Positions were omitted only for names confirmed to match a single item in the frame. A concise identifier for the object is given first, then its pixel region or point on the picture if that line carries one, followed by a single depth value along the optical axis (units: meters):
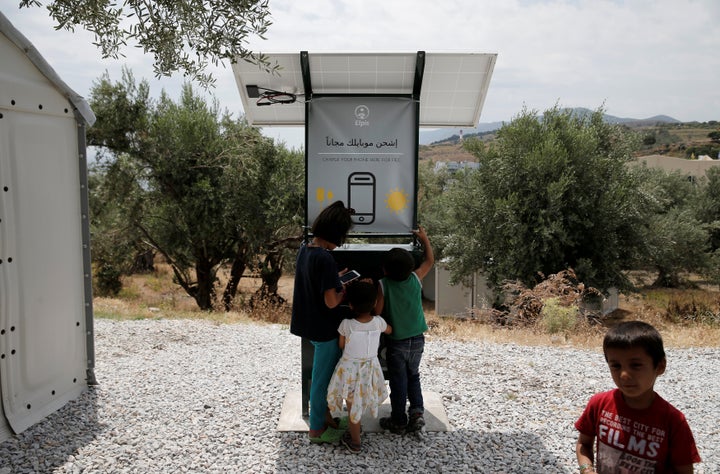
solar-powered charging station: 4.82
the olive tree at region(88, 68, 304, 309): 15.20
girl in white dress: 4.09
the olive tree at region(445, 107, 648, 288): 14.46
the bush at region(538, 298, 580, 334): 9.00
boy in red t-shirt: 2.24
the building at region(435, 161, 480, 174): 40.22
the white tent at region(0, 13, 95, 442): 4.49
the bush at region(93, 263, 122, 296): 20.05
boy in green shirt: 4.25
